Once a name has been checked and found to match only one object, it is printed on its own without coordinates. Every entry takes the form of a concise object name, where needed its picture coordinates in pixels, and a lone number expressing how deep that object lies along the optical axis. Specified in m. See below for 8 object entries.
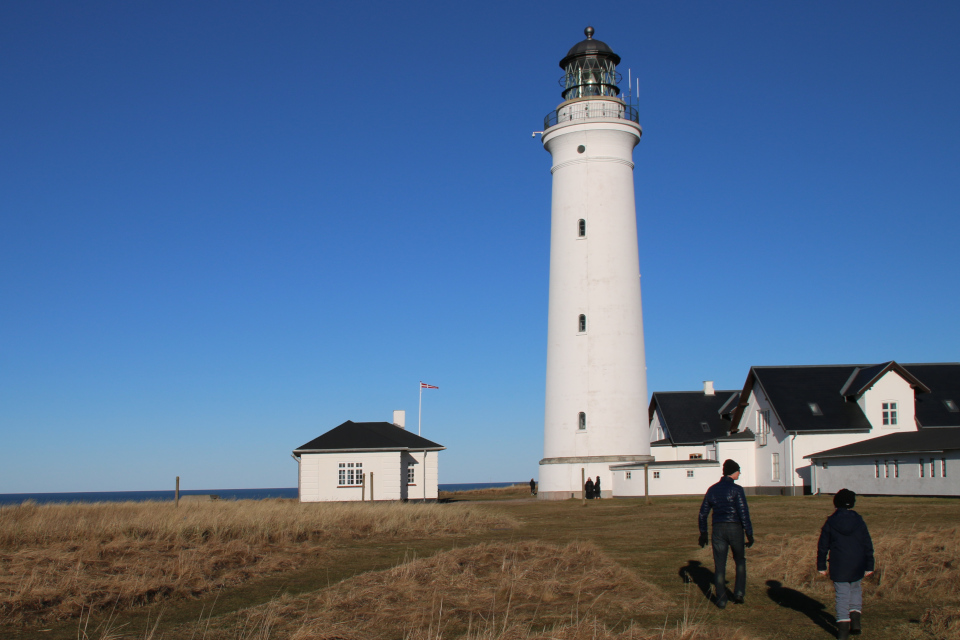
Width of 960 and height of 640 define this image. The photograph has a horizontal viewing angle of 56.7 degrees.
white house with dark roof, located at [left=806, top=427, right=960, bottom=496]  31.56
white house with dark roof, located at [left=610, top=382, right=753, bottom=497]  38.53
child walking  8.85
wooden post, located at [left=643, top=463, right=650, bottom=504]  33.28
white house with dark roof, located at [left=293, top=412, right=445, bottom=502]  41.25
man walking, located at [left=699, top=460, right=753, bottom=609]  10.70
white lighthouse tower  38.44
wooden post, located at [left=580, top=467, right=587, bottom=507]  35.44
